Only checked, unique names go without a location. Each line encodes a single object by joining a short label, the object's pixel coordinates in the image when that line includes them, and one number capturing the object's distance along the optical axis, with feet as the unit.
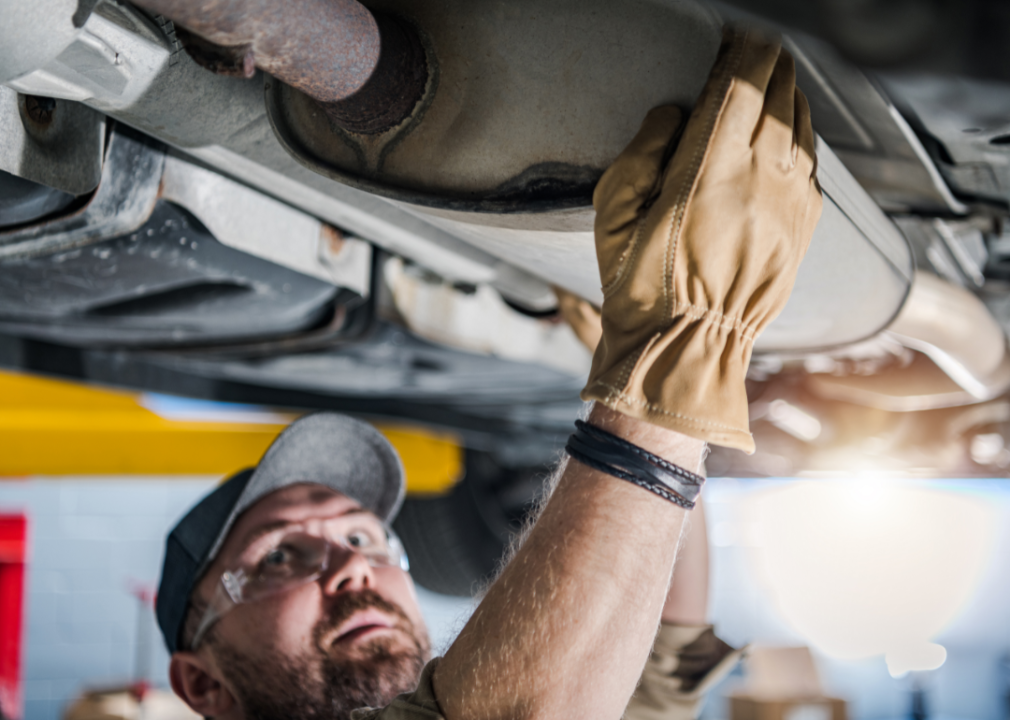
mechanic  1.87
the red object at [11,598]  11.65
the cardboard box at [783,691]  16.12
